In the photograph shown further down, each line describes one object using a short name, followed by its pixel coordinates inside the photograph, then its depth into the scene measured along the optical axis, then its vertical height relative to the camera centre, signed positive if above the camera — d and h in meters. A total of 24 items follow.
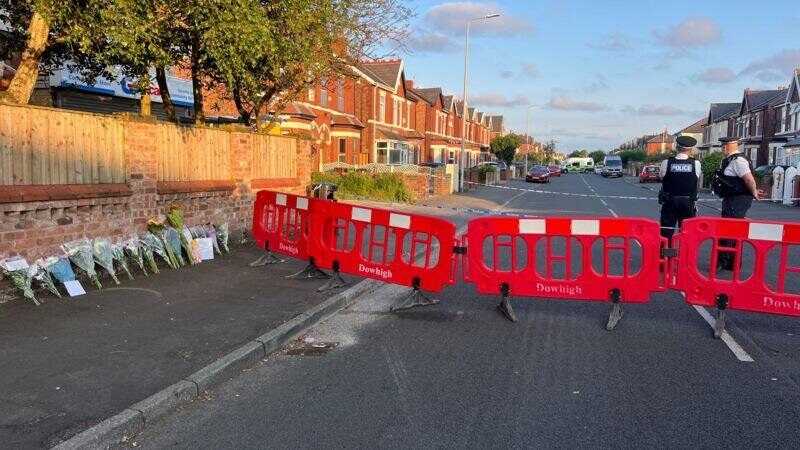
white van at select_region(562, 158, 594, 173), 124.25 -0.11
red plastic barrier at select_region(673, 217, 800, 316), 5.93 -0.97
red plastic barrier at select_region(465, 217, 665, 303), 6.36 -1.00
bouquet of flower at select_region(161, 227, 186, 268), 8.66 -1.24
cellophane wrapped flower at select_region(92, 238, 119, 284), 7.52 -1.23
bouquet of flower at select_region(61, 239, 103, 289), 7.26 -1.21
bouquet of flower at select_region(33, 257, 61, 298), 6.72 -1.33
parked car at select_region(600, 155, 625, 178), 73.38 -0.18
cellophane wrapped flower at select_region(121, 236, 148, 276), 8.08 -1.25
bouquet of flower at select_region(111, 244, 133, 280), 7.78 -1.26
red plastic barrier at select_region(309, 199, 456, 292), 6.88 -1.02
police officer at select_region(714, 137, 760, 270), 8.71 -0.22
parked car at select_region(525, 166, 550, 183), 54.13 -0.99
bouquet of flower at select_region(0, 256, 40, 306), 6.48 -1.28
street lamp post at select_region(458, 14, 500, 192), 32.54 -0.65
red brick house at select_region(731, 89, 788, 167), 52.75 +4.17
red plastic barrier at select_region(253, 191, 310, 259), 8.38 -0.96
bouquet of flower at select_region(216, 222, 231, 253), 10.03 -1.26
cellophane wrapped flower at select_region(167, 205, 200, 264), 8.94 -0.99
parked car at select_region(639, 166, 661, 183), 52.92 -0.73
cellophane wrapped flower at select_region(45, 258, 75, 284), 6.88 -1.29
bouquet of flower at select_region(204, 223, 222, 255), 9.79 -1.23
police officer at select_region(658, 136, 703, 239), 8.81 -0.25
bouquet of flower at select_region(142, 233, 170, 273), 8.29 -1.25
